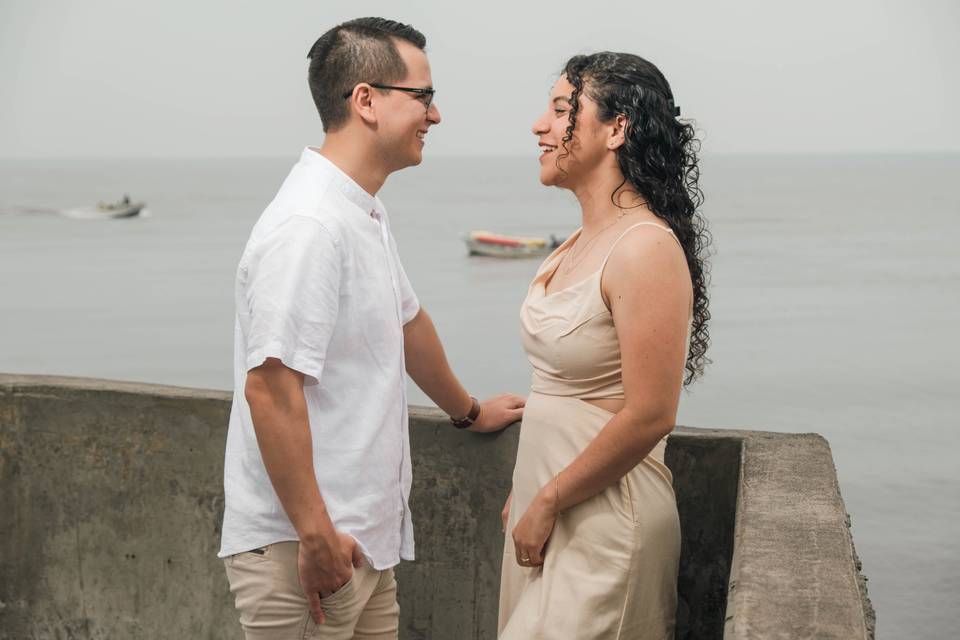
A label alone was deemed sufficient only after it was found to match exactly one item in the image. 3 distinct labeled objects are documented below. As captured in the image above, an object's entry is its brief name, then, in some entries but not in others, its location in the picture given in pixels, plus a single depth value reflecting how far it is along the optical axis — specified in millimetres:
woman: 2141
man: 2156
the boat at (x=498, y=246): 45625
